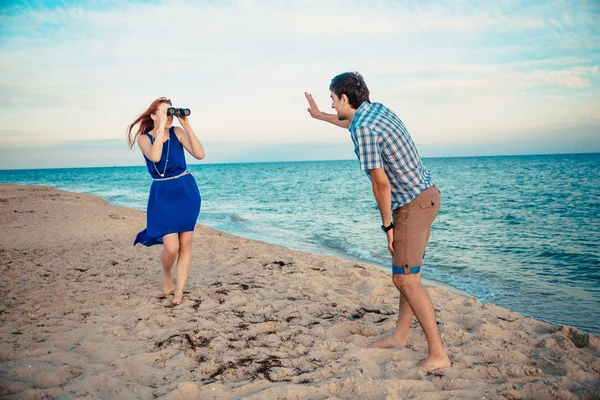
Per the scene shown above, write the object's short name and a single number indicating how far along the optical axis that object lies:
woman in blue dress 4.60
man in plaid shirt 3.01
